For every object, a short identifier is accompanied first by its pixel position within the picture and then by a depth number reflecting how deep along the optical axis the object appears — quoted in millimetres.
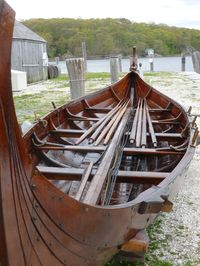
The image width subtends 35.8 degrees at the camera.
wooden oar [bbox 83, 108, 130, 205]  2301
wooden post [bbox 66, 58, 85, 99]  7268
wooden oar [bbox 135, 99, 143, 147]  3630
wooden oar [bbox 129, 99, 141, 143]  3687
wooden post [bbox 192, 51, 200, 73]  18624
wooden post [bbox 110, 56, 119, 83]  11999
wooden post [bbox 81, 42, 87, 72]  21864
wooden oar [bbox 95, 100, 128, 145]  3576
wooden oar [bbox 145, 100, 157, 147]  3592
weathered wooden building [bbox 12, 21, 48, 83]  16095
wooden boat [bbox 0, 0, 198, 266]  1377
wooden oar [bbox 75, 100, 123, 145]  3712
